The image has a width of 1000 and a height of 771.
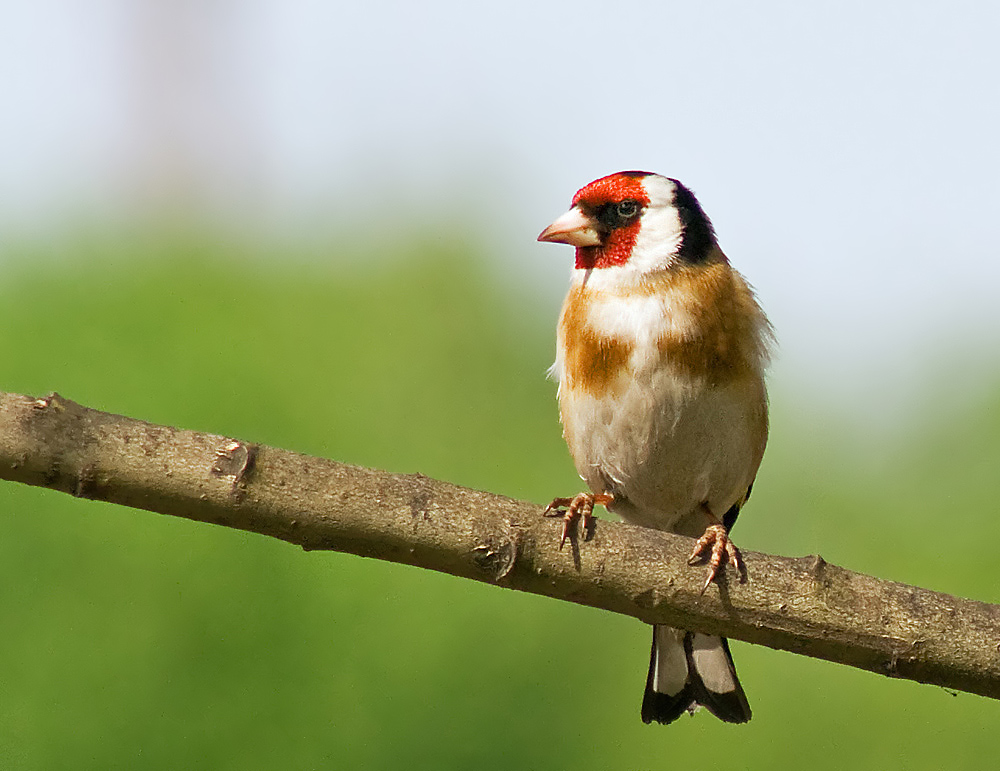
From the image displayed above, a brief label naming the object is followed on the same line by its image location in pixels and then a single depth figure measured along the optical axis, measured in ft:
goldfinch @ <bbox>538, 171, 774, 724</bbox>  22.79
